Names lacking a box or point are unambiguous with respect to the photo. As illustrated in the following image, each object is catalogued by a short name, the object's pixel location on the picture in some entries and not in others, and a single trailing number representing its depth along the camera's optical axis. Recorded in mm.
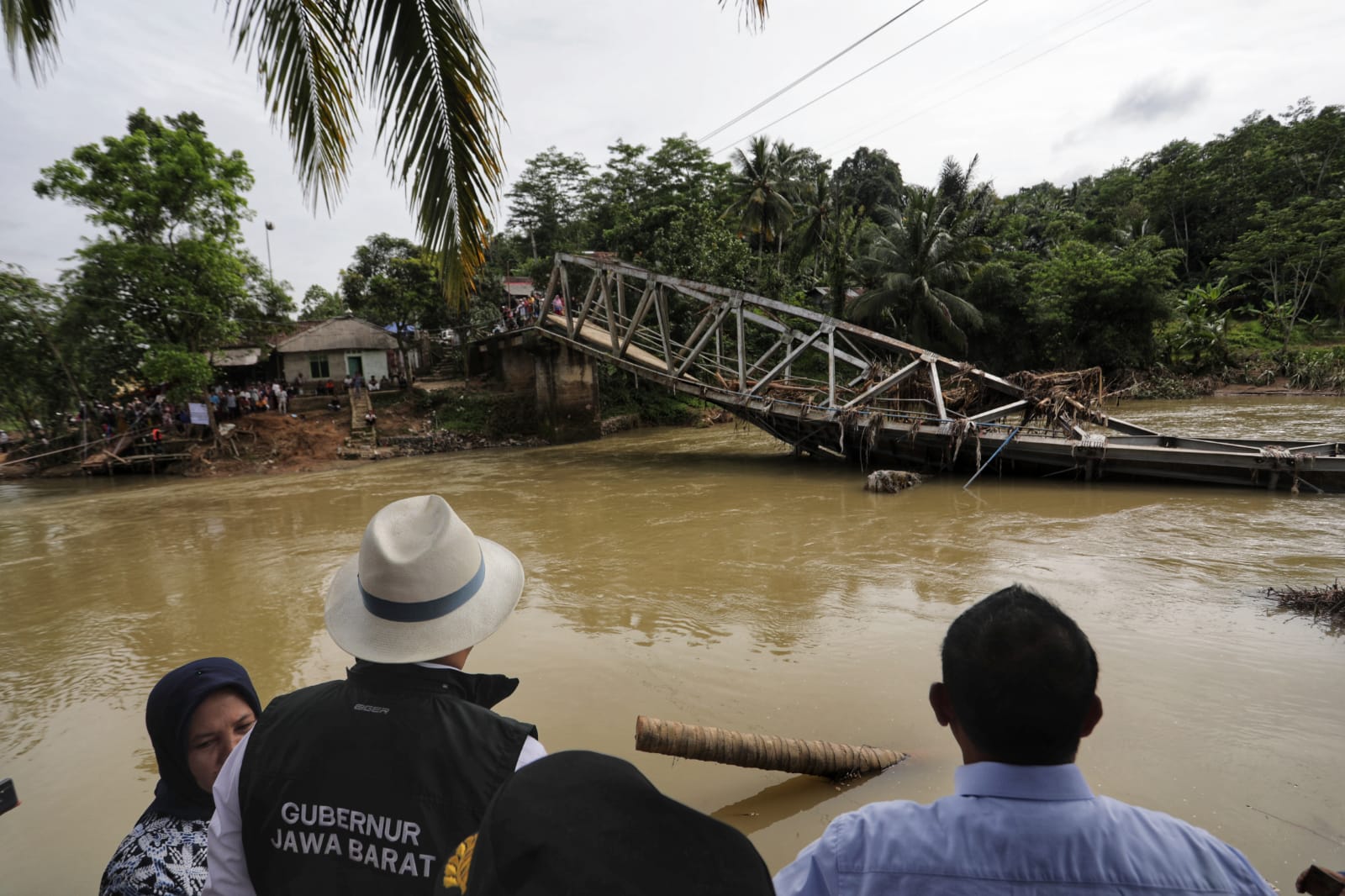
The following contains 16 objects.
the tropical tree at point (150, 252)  17016
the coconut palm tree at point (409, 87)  3148
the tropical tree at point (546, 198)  40469
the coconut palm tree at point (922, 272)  24891
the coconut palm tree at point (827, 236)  27500
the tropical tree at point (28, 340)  19016
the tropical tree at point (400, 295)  22109
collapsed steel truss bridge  9602
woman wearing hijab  1712
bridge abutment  20859
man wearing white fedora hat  1200
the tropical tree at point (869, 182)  41625
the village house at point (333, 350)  28094
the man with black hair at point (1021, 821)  1021
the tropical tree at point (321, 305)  44594
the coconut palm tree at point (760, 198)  29641
